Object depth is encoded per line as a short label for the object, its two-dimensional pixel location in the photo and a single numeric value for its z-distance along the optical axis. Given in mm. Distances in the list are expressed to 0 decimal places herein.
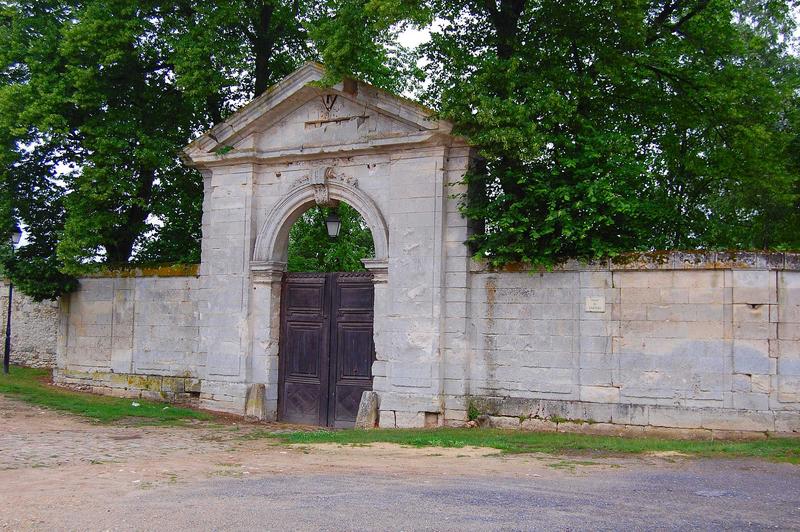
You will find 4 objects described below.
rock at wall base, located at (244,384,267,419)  13031
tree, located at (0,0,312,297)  14133
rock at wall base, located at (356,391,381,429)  11977
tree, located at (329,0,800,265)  10883
